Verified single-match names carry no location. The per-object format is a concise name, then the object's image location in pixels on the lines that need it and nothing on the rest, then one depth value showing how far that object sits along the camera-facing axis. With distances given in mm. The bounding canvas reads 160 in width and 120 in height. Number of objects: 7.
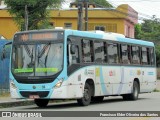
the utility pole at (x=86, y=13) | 33250
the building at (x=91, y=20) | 59344
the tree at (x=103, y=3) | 84438
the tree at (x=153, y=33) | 78312
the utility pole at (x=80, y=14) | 29766
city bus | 19000
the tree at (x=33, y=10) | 44406
